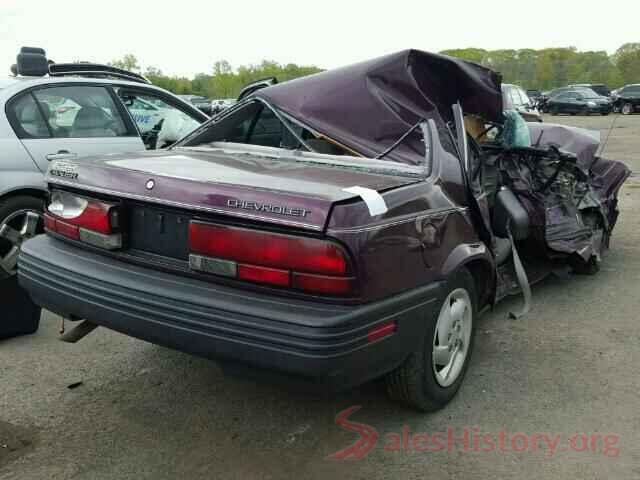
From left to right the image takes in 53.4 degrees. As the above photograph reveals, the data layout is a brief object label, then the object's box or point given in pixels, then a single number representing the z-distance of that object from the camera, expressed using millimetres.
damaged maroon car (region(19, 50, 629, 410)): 2305
